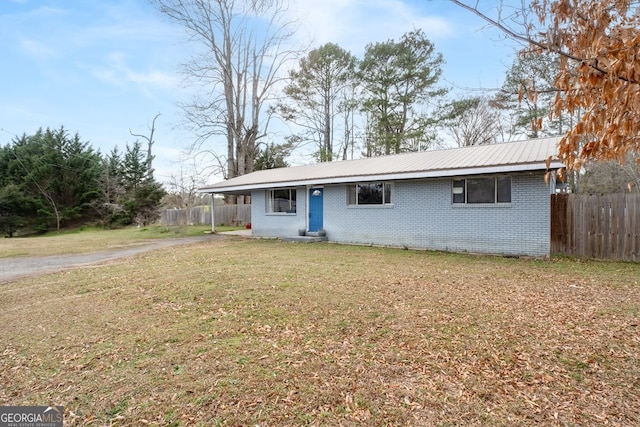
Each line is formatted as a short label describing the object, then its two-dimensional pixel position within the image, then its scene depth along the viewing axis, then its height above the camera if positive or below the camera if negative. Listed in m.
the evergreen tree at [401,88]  21.20 +7.97
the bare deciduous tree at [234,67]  24.58 +11.21
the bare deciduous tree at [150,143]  31.70 +6.63
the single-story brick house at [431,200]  9.34 +0.24
